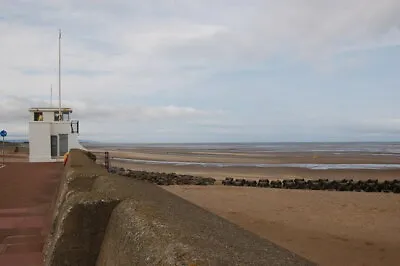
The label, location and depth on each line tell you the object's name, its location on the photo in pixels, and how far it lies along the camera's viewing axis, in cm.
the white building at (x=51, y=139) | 2783
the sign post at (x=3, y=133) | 2996
